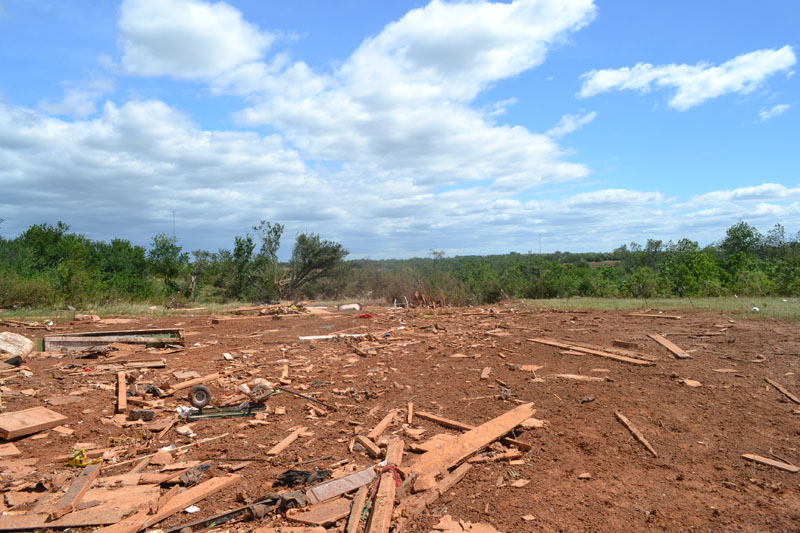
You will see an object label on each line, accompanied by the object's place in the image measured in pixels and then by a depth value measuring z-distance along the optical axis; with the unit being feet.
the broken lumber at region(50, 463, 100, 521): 10.79
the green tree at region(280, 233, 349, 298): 96.84
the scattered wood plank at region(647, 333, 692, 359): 25.90
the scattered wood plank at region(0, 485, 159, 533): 10.36
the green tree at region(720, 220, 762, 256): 101.45
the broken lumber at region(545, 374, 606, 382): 22.21
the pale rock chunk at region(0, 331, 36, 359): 27.53
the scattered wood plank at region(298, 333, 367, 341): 37.50
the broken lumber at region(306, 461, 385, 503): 11.35
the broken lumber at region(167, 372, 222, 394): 21.79
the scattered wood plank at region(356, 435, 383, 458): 14.08
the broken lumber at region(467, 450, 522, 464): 13.42
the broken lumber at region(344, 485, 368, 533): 9.99
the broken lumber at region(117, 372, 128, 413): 18.64
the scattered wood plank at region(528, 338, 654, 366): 24.82
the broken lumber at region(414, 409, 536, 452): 14.40
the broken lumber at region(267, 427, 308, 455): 14.65
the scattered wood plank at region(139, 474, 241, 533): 10.63
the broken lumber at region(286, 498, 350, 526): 10.29
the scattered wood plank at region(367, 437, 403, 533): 9.95
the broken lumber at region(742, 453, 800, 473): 12.56
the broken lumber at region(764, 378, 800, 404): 18.34
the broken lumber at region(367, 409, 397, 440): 15.69
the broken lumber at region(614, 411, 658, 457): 14.29
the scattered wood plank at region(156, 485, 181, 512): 11.13
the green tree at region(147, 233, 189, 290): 87.92
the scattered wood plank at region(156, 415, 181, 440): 16.42
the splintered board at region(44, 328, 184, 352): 30.25
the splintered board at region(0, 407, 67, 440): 15.31
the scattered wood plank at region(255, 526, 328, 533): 9.94
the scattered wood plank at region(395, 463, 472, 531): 10.67
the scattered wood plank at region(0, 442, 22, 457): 14.34
